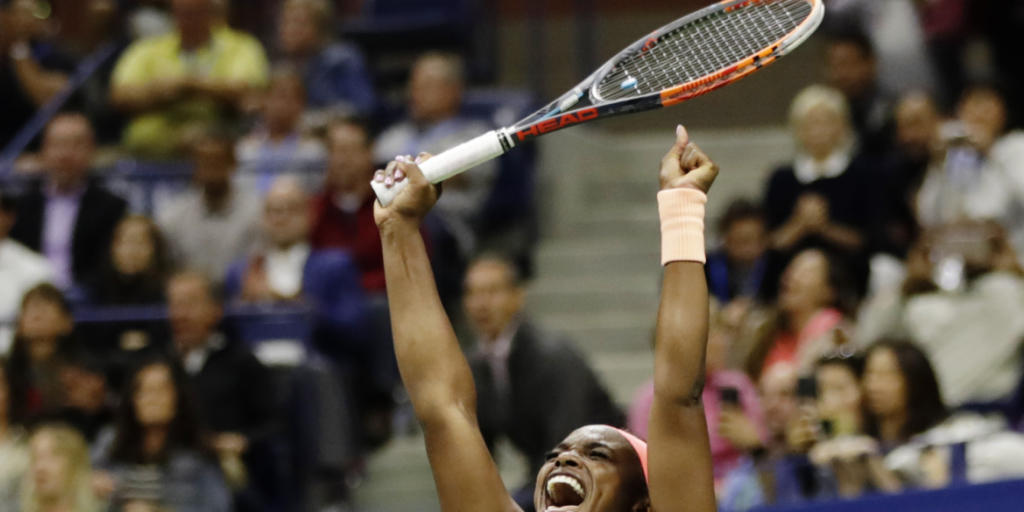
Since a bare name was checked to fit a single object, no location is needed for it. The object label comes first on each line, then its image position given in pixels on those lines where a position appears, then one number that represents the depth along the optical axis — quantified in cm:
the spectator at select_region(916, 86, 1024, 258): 1402
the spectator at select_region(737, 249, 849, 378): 1247
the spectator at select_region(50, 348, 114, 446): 1334
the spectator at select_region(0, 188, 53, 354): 1512
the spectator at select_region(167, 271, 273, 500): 1333
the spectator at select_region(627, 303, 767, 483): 1161
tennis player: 557
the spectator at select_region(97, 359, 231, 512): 1227
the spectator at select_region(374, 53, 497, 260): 1571
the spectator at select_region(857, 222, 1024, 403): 1249
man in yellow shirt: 1700
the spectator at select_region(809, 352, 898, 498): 1054
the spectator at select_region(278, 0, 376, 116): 1739
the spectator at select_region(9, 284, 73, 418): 1365
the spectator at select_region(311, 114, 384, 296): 1510
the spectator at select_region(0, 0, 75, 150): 1831
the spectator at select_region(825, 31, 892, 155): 1565
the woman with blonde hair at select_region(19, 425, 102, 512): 1224
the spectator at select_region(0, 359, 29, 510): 1265
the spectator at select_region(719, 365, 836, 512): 1080
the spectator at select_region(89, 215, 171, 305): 1477
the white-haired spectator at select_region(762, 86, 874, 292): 1376
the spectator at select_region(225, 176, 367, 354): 1426
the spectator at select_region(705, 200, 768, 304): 1457
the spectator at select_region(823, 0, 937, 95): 1631
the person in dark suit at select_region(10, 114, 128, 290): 1570
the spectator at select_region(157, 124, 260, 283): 1542
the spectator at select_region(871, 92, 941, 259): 1458
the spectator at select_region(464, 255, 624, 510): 1182
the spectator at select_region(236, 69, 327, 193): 1642
